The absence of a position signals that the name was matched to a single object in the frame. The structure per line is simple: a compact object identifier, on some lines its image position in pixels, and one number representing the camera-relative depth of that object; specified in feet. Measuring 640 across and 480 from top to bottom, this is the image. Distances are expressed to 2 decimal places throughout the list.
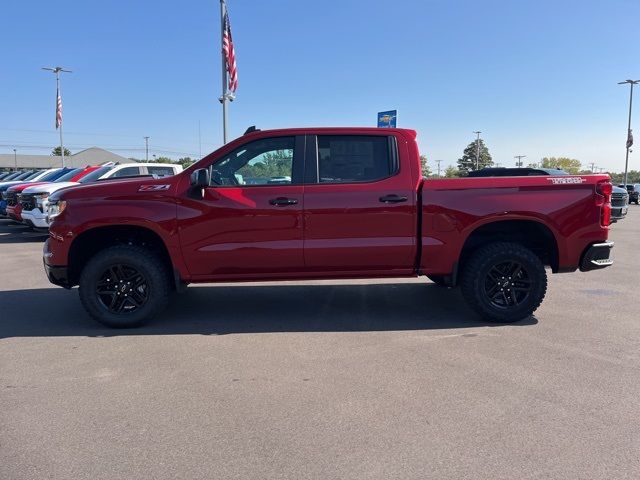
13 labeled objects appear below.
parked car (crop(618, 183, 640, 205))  126.00
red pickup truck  17.47
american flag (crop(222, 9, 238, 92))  55.01
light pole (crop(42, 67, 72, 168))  112.06
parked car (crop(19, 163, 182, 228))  40.81
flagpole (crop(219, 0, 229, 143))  55.36
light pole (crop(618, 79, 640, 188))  148.15
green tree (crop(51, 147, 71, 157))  332.76
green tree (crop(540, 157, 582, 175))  271.28
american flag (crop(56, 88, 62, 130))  112.00
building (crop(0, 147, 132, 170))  282.77
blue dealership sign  51.24
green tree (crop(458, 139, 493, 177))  243.60
